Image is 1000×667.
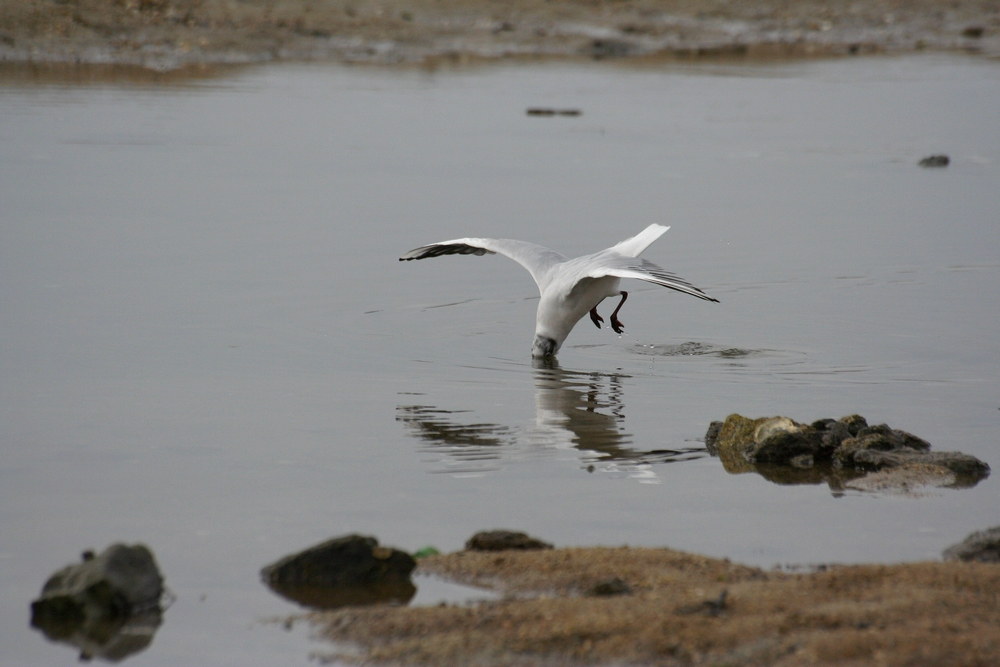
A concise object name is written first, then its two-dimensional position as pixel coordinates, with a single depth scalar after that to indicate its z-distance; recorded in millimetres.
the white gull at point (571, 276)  19641
